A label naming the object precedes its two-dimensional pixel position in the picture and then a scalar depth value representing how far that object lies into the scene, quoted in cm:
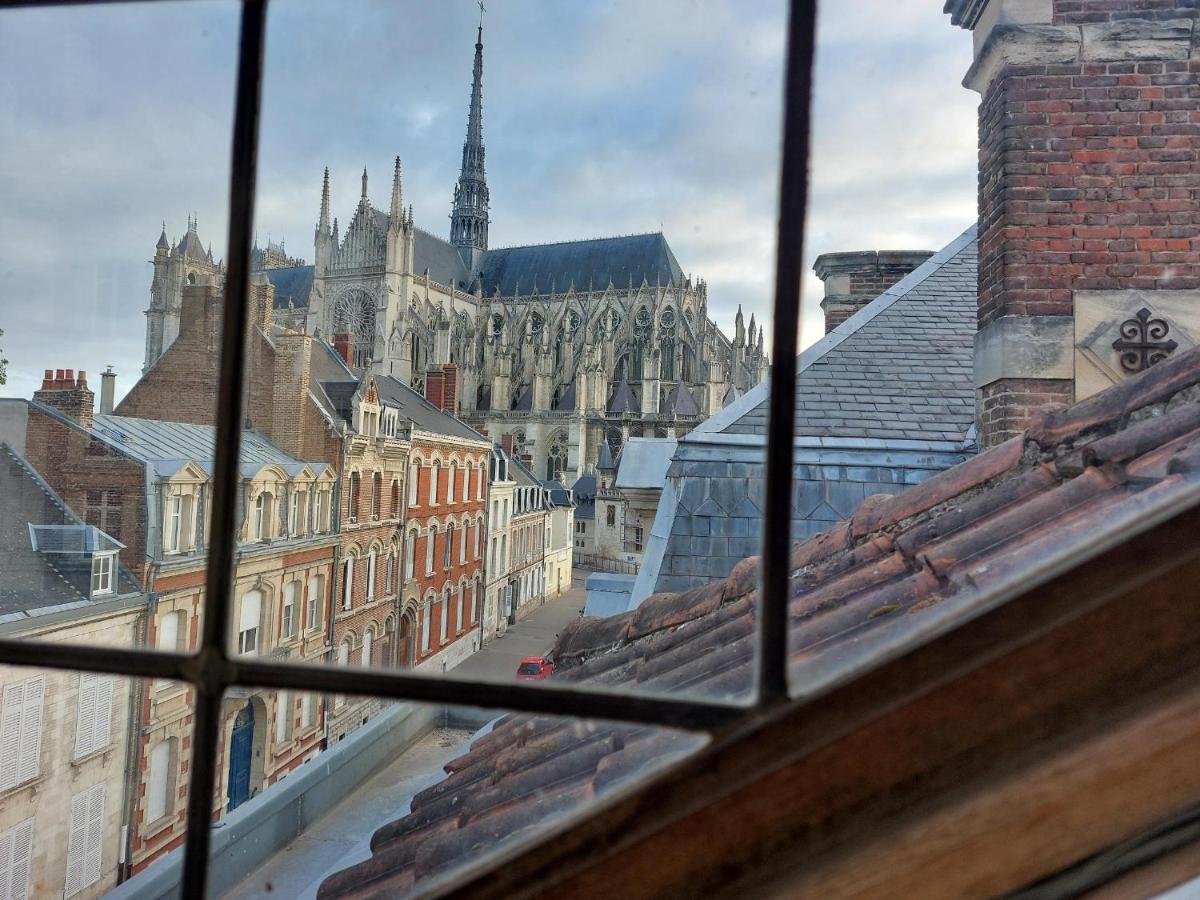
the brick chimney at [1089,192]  377
